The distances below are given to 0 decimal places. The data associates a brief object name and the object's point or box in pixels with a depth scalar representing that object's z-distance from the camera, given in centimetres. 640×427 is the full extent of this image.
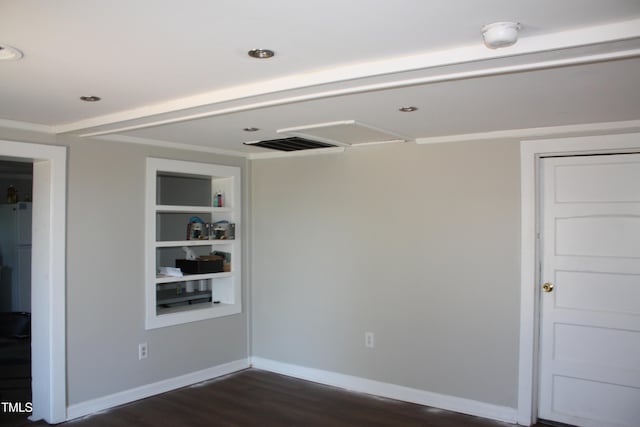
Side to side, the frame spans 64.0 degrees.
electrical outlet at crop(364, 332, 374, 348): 430
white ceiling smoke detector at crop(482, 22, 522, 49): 175
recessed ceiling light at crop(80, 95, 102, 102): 279
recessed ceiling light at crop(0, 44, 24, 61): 200
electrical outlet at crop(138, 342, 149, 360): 412
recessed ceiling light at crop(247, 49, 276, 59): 203
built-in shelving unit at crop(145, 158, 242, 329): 419
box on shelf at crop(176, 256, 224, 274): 459
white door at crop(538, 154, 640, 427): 341
